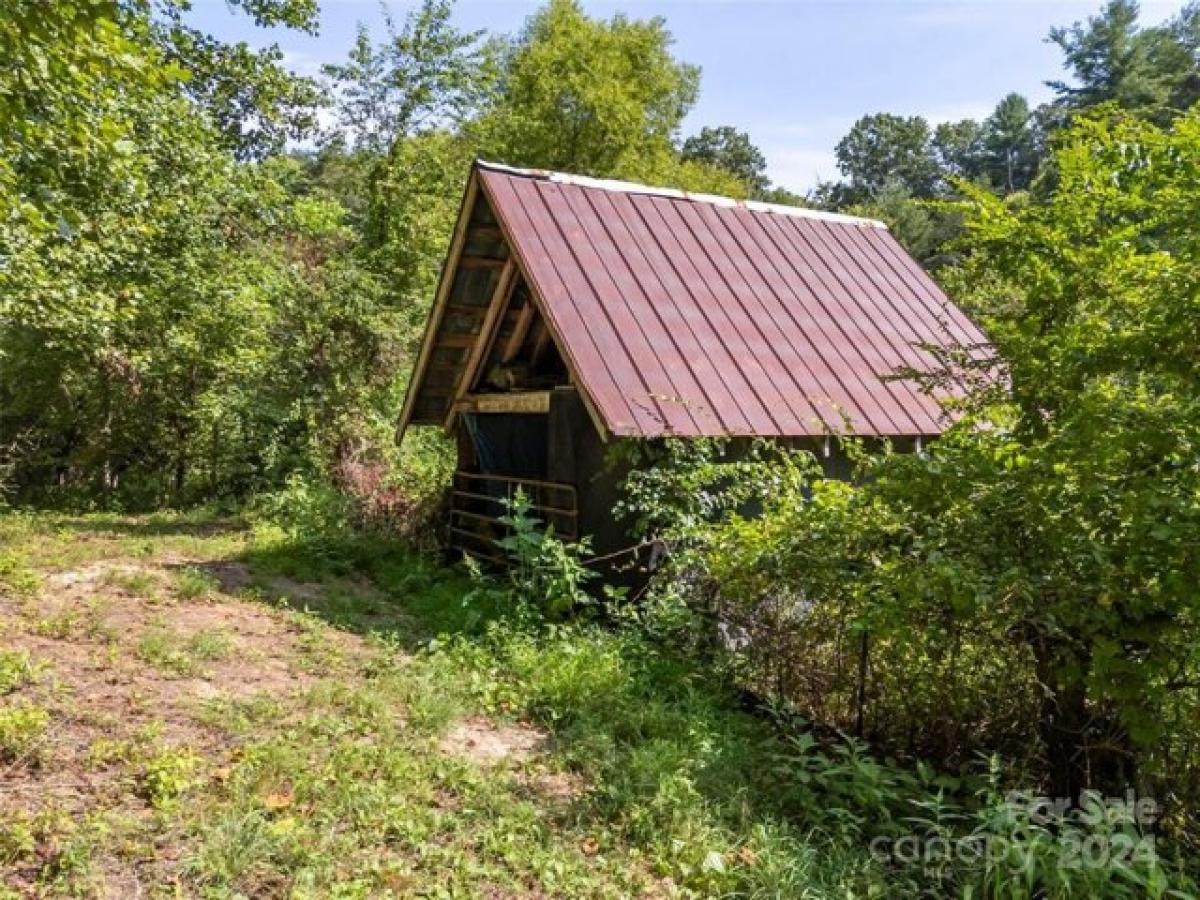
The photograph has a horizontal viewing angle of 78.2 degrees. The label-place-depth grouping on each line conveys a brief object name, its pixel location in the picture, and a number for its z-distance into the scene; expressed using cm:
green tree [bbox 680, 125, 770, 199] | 4731
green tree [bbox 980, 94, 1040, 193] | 4794
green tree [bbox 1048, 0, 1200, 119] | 3191
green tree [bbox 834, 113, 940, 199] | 5697
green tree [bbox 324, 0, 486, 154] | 1603
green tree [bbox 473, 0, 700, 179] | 2380
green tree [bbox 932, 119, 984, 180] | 5462
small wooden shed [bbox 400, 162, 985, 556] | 661
